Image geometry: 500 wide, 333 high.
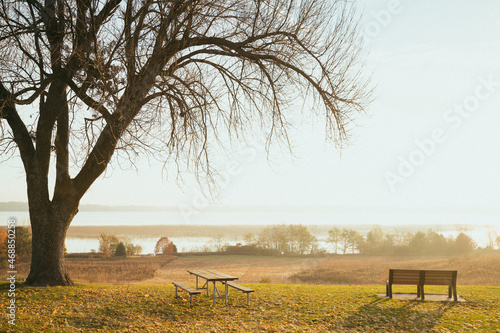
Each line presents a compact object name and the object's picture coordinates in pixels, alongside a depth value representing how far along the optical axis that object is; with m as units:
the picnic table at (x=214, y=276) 8.32
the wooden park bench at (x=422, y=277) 9.80
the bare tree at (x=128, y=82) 8.65
